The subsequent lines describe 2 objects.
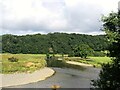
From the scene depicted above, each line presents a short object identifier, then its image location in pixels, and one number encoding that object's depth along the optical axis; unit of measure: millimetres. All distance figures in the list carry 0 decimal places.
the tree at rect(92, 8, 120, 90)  10395
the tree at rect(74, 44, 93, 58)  88240
